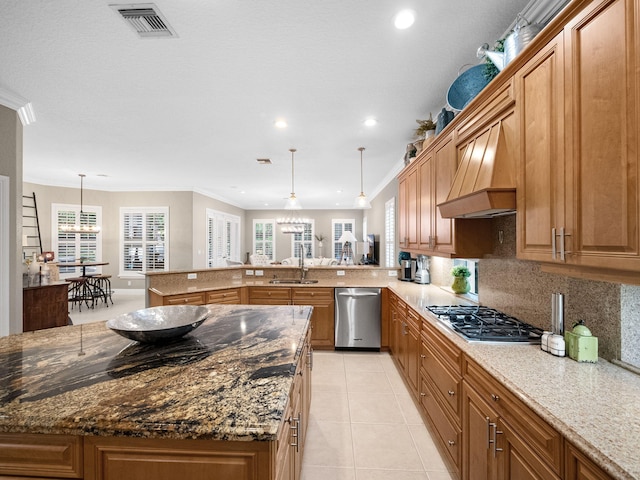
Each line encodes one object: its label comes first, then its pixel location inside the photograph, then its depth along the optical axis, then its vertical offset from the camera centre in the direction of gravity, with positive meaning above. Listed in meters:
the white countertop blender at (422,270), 4.12 -0.38
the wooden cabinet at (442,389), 1.79 -1.00
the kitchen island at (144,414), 0.93 -0.54
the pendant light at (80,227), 7.02 +0.38
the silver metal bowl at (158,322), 1.45 -0.43
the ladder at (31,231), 6.51 +0.29
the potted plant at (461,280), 3.19 -0.39
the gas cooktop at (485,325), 1.71 -0.54
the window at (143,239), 8.05 +0.12
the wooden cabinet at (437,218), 2.42 +0.26
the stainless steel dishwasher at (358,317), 4.02 -0.99
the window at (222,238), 9.12 +0.20
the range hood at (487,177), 1.61 +0.38
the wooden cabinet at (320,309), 4.12 -0.90
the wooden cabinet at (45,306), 3.89 -0.85
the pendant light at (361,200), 4.57 +0.65
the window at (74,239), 7.41 +0.12
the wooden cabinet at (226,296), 3.93 -0.70
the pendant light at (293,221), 4.96 +0.69
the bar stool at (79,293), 6.48 -1.15
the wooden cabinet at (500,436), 1.05 -0.79
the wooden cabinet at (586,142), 0.99 +0.39
